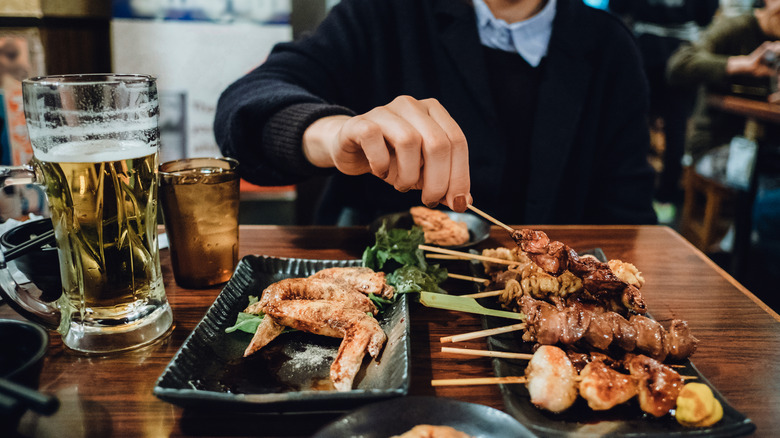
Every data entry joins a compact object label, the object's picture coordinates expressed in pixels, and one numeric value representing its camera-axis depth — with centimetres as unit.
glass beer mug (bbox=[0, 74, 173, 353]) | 51
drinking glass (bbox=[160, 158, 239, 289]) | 62
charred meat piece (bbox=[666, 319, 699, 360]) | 54
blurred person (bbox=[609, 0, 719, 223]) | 242
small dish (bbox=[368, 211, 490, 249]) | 74
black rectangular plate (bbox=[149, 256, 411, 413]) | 48
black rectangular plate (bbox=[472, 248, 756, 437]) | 47
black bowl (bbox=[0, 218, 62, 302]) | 57
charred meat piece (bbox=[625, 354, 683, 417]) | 49
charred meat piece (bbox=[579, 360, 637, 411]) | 50
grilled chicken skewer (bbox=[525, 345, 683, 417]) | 50
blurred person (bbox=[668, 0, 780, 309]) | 145
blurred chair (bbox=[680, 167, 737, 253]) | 180
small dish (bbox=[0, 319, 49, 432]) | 47
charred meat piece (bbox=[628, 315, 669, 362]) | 54
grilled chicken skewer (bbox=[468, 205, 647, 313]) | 59
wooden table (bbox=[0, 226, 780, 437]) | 48
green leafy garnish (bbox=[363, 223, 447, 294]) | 62
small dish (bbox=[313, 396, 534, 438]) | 46
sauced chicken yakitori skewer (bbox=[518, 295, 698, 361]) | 54
